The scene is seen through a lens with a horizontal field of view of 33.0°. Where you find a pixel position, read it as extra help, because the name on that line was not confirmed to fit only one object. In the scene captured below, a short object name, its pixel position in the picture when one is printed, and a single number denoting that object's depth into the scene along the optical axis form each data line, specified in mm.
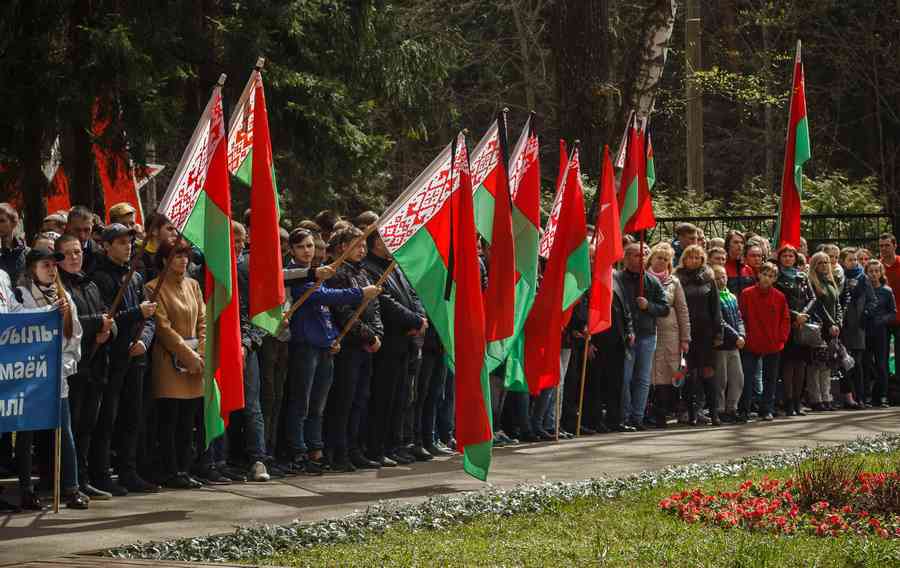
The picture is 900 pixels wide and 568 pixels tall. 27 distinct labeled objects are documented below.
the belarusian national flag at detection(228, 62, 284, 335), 11297
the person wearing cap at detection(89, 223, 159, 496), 11078
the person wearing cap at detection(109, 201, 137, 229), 12406
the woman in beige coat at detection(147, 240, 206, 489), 11523
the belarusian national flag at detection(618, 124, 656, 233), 16391
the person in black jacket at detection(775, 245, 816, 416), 18062
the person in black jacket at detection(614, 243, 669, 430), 16281
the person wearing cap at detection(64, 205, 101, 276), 11766
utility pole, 33781
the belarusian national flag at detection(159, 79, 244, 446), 10805
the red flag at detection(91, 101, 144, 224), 17391
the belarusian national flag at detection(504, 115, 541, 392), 13570
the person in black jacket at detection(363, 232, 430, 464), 13211
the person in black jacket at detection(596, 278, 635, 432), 16062
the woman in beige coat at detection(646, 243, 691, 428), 16609
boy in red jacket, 17453
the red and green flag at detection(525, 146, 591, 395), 13695
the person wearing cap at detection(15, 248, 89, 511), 10359
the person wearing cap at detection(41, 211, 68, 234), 12516
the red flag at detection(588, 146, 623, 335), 15203
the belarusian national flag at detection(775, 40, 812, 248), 17891
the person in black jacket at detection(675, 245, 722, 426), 16844
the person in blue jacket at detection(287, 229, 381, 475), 12547
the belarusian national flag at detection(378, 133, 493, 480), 11289
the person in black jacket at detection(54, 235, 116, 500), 10750
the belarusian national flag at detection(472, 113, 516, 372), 12570
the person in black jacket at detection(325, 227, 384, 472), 12805
